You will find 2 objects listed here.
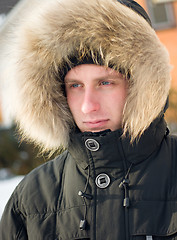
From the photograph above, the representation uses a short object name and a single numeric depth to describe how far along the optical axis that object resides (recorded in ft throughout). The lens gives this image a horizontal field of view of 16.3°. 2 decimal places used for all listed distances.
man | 3.56
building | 21.21
